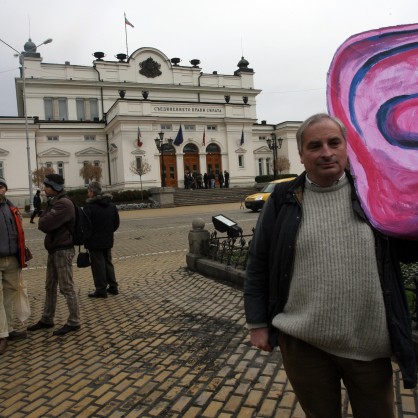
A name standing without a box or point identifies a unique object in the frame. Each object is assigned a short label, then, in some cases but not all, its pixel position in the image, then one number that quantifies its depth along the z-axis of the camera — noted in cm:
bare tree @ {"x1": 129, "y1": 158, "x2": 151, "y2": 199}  4122
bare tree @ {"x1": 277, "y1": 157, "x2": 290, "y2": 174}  5428
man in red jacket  503
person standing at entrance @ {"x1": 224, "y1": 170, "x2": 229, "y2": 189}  4406
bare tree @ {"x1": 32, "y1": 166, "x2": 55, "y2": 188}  3997
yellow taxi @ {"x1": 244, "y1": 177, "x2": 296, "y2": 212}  2225
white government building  4406
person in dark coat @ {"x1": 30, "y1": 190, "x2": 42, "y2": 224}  2573
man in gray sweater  195
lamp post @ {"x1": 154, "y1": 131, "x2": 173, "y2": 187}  4265
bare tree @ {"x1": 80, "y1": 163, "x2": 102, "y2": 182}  4324
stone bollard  902
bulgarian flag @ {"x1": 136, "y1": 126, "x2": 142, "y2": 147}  4272
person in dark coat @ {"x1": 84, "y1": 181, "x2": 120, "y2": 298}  717
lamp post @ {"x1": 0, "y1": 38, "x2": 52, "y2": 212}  3050
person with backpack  532
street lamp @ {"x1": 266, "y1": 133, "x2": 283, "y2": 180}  4122
